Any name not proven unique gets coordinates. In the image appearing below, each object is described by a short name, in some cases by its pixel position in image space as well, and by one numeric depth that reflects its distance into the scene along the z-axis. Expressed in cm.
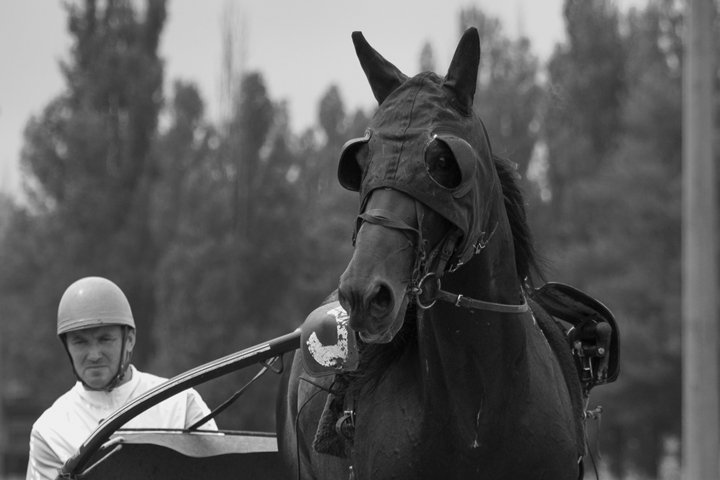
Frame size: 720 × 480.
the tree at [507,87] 7706
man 1169
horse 686
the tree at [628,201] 5618
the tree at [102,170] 6856
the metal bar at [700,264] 1934
